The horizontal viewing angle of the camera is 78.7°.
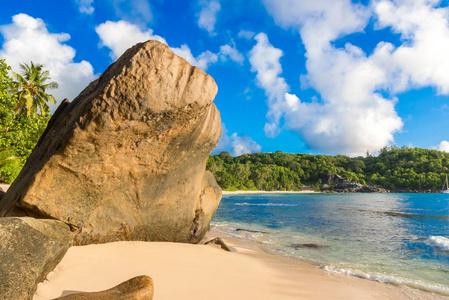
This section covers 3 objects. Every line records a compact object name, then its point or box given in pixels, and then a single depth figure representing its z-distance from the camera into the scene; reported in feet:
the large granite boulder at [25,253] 8.78
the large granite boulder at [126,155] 15.40
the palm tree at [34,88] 98.63
